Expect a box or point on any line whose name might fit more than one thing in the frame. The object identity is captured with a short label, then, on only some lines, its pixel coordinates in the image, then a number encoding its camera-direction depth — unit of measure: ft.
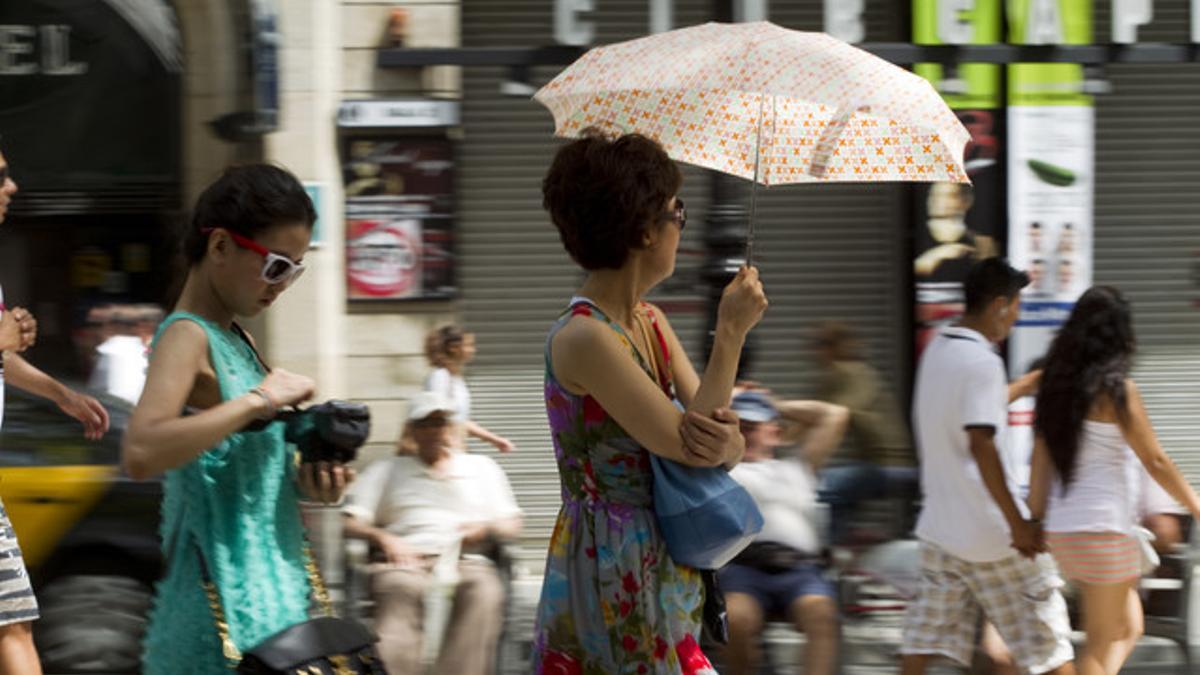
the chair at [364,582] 48.37
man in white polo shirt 41.86
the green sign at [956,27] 70.18
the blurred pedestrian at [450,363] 61.52
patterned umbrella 29.30
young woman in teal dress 21.07
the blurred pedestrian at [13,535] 28.94
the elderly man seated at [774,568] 44.04
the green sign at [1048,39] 69.97
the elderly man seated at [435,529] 47.34
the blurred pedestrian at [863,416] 53.47
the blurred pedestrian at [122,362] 60.44
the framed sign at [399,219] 71.00
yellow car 49.57
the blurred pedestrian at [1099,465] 41.93
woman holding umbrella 22.47
